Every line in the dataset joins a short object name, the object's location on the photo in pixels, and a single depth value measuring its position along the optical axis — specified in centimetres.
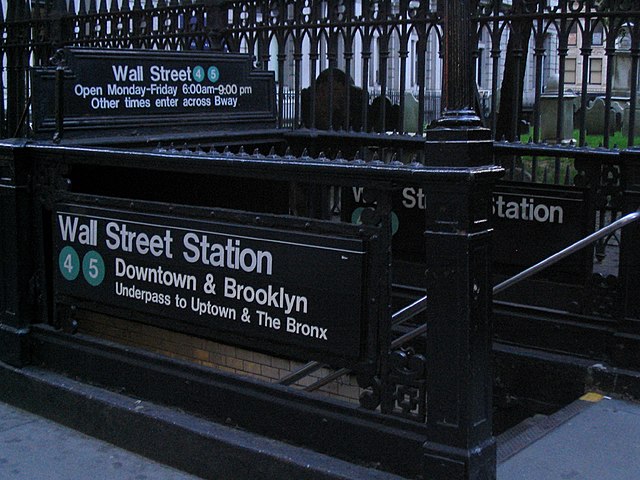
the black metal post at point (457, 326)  361
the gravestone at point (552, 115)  1397
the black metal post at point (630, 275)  534
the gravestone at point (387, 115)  1023
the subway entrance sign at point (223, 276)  395
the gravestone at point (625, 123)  1603
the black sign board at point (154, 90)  626
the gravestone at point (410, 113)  1579
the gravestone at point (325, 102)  920
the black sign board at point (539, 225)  584
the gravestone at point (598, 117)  1711
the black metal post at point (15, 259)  546
